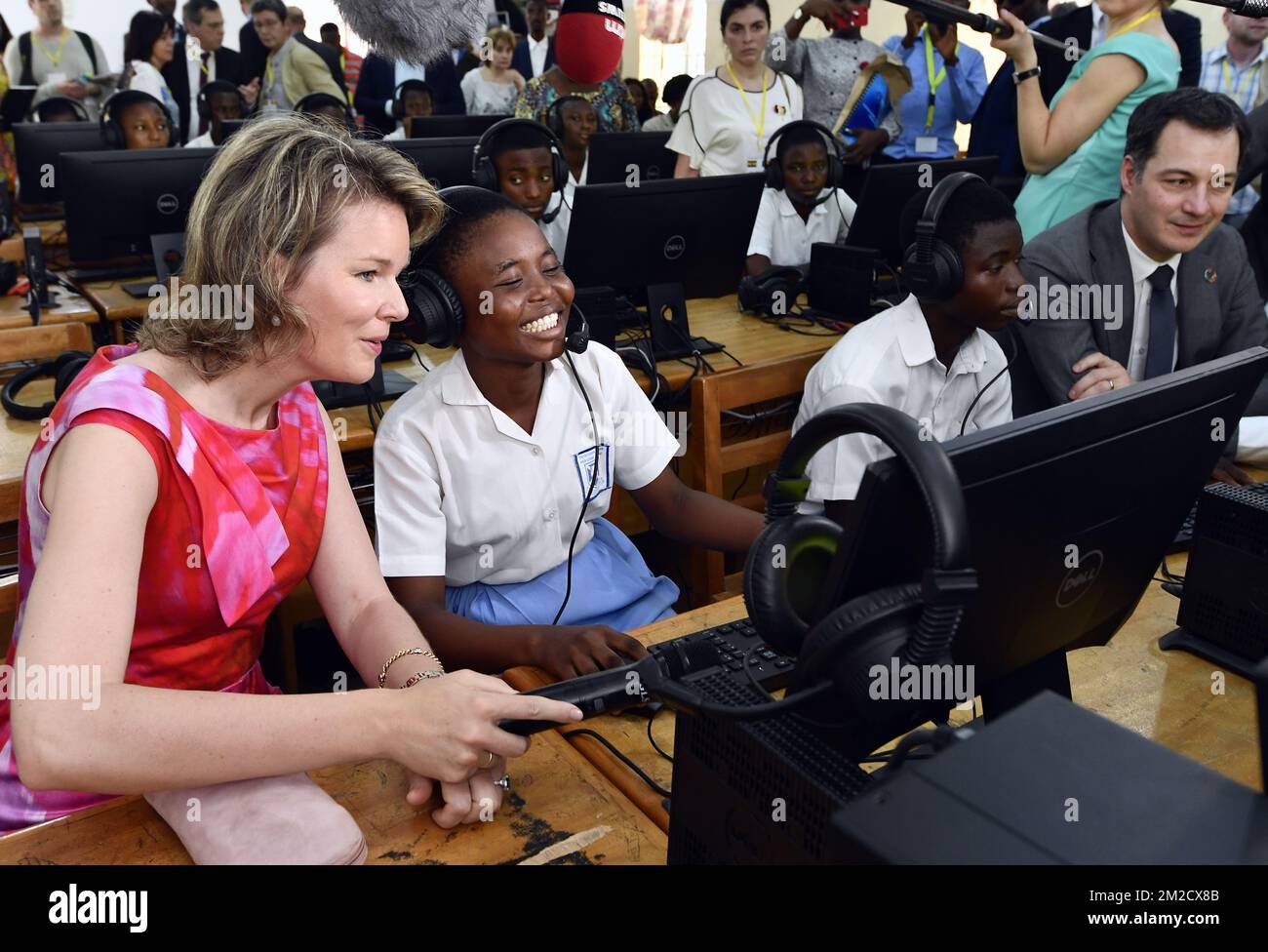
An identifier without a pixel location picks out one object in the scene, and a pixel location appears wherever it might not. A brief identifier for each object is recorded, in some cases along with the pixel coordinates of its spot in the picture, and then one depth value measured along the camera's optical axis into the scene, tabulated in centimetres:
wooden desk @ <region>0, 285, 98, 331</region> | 254
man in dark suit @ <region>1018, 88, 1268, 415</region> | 184
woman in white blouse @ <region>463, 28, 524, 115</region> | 548
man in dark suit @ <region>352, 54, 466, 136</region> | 574
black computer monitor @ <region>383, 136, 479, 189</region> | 282
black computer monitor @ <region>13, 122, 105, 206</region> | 350
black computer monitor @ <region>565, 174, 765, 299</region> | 223
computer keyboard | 107
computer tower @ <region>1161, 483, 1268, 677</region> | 119
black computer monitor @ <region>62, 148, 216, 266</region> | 258
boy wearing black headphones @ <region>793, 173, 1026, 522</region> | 178
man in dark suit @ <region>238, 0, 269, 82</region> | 601
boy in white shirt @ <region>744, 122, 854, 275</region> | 321
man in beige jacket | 484
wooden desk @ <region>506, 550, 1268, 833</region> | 103
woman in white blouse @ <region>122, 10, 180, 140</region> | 529
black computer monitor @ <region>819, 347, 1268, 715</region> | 71
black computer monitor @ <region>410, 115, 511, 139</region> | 416
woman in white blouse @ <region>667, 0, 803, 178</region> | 390
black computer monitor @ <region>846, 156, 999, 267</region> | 280
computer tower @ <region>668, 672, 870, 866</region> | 69
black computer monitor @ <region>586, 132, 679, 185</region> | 353
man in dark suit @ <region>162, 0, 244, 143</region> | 590
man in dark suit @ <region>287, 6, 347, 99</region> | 471
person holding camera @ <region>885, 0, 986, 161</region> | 432
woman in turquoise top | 225
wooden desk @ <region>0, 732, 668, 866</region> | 90
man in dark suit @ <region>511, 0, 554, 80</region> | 632
